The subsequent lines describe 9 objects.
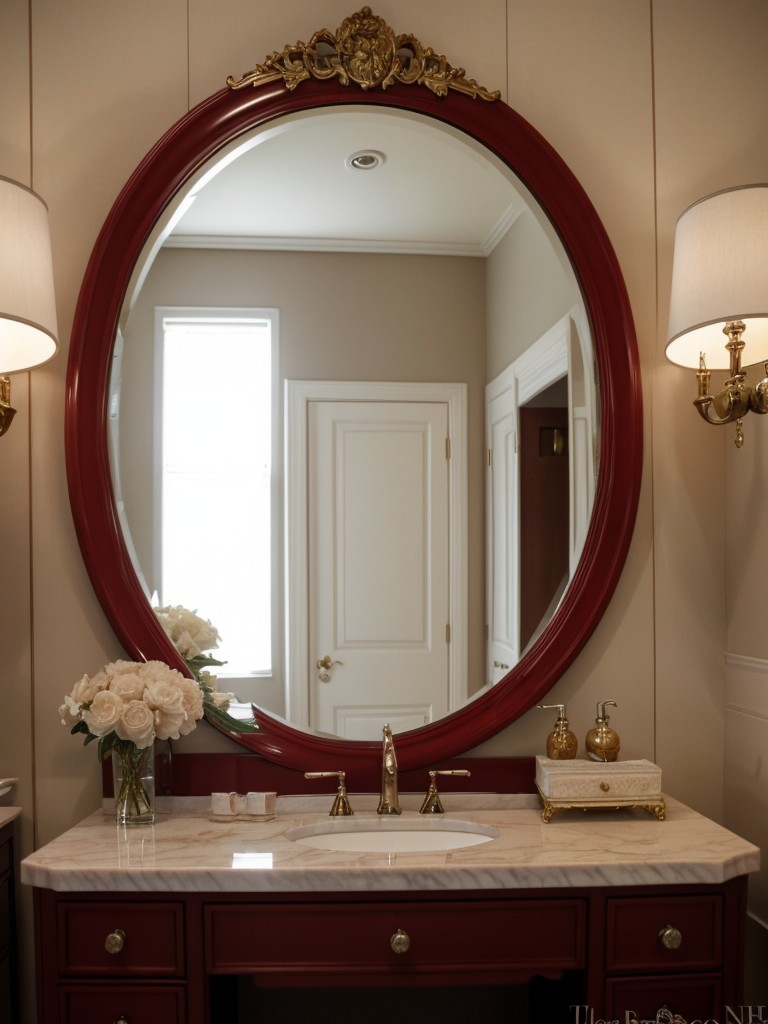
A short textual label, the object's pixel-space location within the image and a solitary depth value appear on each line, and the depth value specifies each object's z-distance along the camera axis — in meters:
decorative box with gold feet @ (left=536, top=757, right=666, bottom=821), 1.77
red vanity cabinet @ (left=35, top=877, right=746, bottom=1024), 1.52
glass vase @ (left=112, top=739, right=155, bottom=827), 1.72
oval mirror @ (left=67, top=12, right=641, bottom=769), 1.88
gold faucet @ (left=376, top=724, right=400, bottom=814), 1.82
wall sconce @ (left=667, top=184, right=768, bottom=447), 1.67
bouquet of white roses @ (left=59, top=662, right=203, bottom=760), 1.65
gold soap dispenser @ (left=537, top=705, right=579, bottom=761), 1.86
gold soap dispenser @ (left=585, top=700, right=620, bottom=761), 1.85
